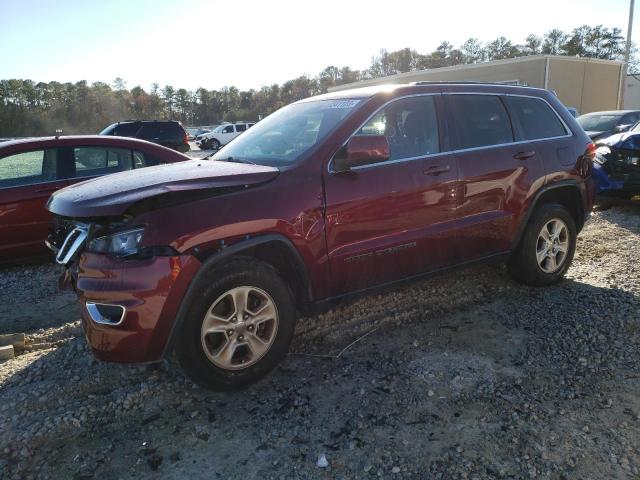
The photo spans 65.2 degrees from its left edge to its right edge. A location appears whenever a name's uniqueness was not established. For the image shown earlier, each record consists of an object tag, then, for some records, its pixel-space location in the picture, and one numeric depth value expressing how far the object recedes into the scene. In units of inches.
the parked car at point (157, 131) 654.2
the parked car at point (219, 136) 1364.4
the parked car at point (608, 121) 480.1
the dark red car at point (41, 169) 218.8
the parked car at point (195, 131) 2007.8
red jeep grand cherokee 109.3
